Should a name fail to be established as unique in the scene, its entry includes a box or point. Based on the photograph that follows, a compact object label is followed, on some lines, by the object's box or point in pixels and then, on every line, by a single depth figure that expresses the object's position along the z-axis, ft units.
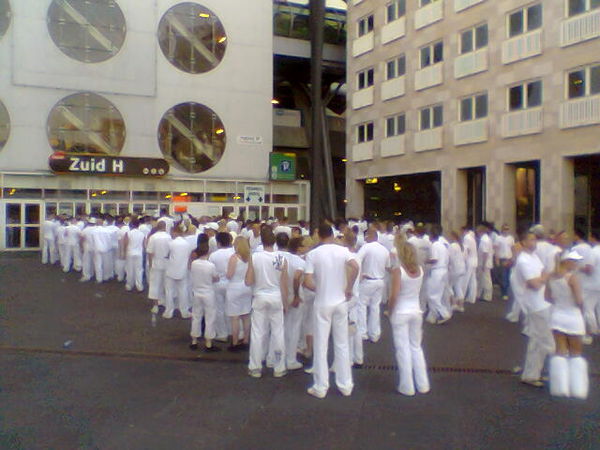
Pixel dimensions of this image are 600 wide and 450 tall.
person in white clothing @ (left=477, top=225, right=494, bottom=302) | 50.70
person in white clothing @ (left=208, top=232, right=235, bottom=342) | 31.65
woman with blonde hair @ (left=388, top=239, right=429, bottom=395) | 23.97
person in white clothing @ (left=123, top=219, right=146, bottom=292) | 54.44
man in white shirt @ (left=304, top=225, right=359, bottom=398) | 23.68
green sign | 108.37
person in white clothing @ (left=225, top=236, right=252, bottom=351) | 29.99
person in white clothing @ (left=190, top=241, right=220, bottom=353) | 31.30
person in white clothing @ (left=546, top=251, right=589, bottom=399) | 23.21
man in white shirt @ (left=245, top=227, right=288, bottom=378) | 26.25
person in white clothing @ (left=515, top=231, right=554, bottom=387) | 24.56
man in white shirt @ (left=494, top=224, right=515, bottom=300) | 52.16
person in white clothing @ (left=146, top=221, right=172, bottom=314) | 42.29
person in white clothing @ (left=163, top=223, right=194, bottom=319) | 39.55
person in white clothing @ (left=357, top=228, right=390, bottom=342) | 32.57
